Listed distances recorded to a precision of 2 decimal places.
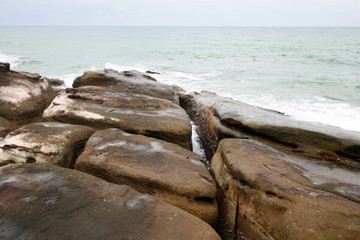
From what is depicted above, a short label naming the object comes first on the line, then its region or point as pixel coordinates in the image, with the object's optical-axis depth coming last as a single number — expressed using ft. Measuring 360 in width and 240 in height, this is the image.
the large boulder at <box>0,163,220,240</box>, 5.73
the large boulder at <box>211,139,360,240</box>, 6.55
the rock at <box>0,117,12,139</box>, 11.50
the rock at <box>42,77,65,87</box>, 29.22
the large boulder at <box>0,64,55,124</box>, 13.76
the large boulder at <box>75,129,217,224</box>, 8.03
